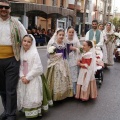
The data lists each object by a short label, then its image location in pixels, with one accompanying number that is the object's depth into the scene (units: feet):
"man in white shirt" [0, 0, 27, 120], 8.53
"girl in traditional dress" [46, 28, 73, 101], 10.92
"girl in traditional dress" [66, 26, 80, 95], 11.98
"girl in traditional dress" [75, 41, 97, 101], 11.62
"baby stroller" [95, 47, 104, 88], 14.44
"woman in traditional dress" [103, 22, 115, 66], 20.07
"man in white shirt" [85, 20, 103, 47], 16.52
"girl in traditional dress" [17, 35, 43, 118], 9.13
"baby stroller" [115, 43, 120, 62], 25.51
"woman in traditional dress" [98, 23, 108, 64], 19.61
